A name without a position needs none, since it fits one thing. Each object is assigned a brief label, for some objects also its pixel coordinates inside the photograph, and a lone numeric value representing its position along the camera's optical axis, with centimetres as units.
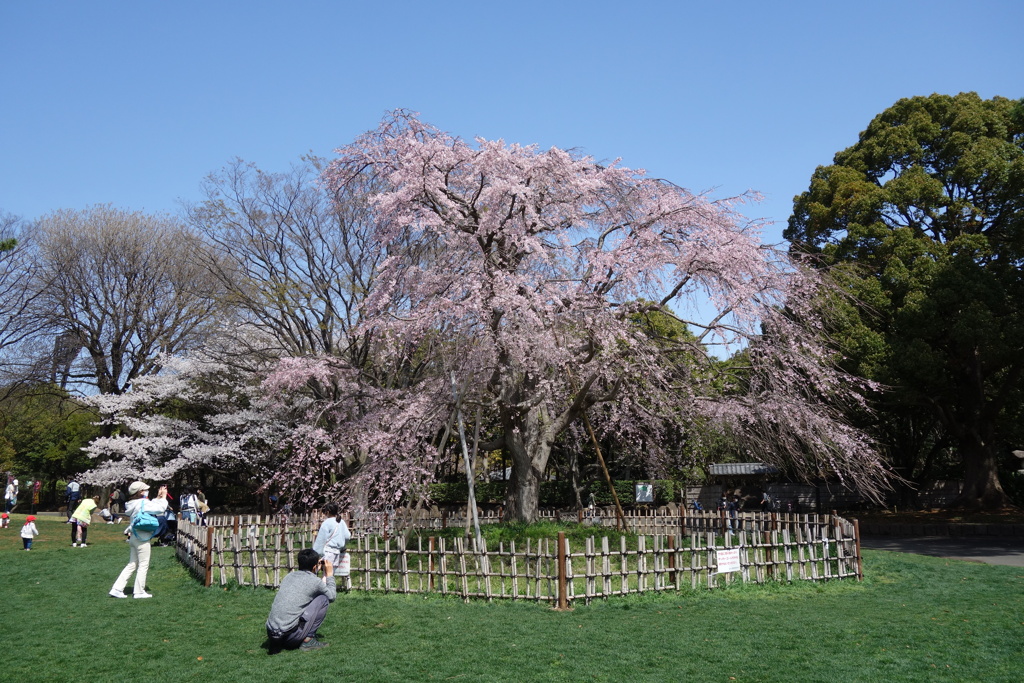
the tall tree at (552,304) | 1170
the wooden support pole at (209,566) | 1075
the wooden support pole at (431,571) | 967
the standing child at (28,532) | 1589
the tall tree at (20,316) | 2739
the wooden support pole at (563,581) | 880
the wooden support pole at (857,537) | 1090
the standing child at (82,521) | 1600
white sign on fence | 973
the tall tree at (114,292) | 2753
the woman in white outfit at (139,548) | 951
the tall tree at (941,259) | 1978
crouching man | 684
